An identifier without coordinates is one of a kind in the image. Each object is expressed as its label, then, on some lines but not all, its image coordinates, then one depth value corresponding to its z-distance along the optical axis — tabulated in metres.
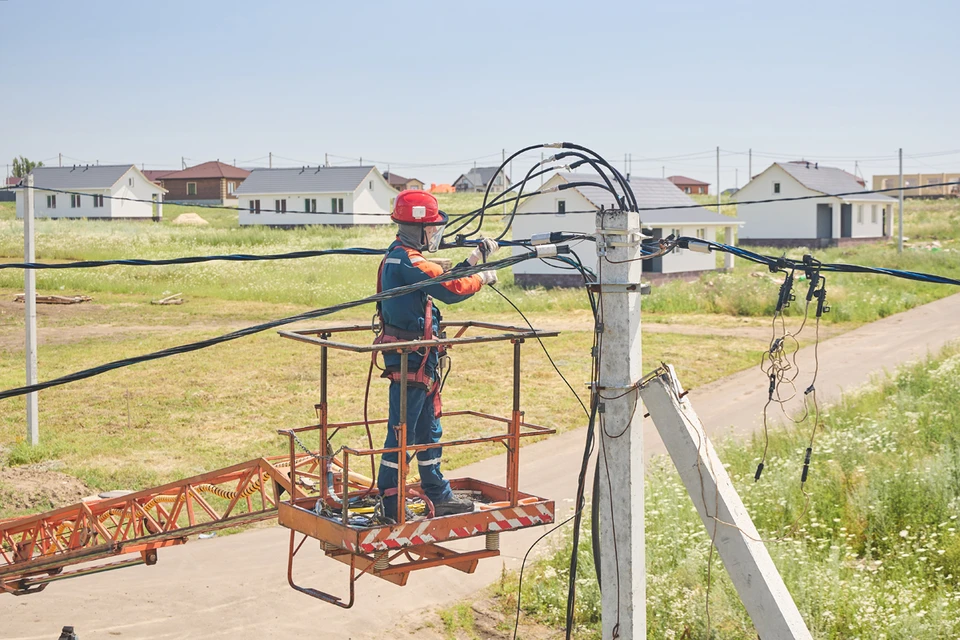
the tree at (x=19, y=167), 97.82
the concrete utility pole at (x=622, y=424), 5.76
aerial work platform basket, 6.41
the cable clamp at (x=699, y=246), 6.24
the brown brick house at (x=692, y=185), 140.30
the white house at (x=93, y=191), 84.00
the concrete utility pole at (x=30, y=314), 16.28
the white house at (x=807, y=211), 61.91
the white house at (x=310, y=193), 76.94
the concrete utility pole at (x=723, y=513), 5.34
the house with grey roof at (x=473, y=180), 133.50
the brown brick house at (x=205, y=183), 101.38
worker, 6.98
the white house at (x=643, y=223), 40.16
